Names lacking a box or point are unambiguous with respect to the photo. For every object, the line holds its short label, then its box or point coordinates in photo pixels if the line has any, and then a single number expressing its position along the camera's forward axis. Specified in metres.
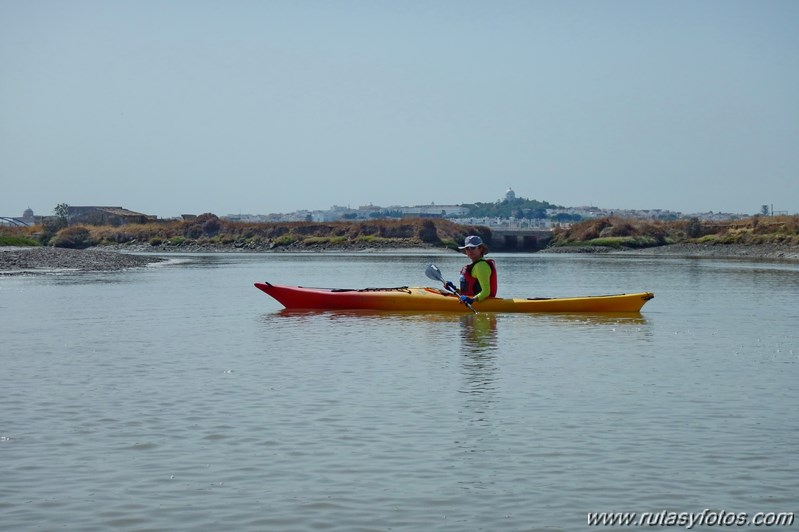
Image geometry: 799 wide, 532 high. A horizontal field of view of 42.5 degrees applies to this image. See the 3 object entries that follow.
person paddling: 21.78
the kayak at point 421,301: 22.34
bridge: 100.19
